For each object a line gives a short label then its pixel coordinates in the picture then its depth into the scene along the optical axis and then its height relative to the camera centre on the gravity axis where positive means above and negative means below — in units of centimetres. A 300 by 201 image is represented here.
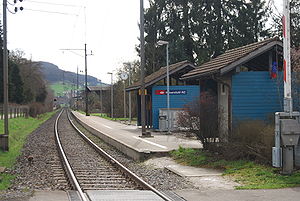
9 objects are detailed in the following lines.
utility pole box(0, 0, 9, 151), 1798 +102
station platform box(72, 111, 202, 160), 1578 -163
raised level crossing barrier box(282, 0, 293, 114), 1011 +130
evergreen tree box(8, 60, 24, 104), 6438 +352
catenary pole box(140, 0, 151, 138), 2252 +179
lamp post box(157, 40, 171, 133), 2554 -64
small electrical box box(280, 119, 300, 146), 1012 -59
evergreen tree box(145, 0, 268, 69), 4294 +804
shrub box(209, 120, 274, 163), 1137 -102
